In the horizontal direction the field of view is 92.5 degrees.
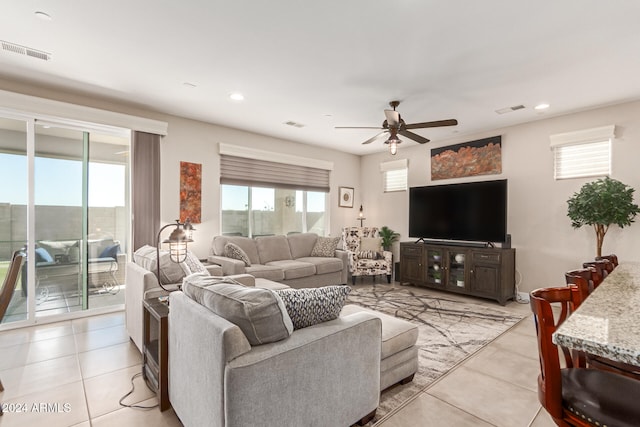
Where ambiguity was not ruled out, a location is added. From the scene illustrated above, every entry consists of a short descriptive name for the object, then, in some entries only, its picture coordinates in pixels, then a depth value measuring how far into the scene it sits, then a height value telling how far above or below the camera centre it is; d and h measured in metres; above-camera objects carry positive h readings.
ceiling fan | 3.32 +0.97
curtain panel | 3.97 +0.31
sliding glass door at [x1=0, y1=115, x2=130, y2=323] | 3.41 -0.06
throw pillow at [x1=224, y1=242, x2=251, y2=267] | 4.36 -0.59
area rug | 2.23 -1.27
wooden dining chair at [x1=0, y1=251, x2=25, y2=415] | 2.19 -0.54
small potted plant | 6.18 -0.49
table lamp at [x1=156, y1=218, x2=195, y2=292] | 2.35 -0.28
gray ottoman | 2.03 -0.98
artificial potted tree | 3.41 +0.09
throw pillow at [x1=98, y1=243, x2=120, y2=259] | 4.00 -0.53
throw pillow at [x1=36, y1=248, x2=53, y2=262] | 3.52 -0.53
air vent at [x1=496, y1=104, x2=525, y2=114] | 3.90 +1.37
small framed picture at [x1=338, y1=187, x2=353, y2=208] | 6.59 +0.33
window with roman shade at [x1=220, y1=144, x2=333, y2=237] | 5.06 +0.36
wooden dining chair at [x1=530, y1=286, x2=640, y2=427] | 1.00 -0.63
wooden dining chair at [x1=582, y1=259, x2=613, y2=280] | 2.06 -0.37
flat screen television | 4.53 +0.03
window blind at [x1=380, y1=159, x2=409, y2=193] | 6.15 +0.79
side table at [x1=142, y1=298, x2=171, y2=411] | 1.89 -0.98
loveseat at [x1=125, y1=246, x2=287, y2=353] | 2.57 -0.62
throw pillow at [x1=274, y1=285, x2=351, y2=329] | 1.60 -0.49
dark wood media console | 4.35 -0.87
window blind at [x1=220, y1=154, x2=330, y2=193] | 5.00 +0.68
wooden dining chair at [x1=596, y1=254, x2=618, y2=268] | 2.58 -0.39
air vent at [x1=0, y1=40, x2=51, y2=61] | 2.59 +1.39
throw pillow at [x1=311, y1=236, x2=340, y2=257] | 5.45 -0.62
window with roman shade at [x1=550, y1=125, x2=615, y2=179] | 3.93 +0.83
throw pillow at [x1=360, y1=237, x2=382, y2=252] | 5.90 -0.61
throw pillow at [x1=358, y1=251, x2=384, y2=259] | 5.65 -0.78
